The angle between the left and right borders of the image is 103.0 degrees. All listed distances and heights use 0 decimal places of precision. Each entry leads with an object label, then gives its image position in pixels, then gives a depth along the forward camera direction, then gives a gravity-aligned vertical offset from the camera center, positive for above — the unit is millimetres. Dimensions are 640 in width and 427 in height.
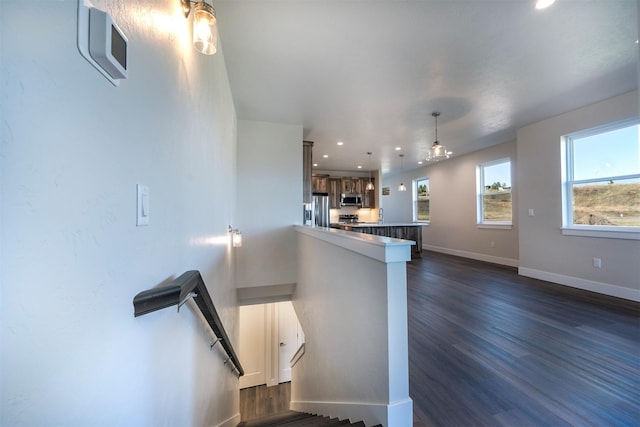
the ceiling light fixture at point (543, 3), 1768 +1492
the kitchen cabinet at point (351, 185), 8367 +1032
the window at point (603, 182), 3303 +475
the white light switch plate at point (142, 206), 738 +35
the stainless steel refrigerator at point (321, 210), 5597 +146
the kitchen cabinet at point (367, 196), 8508 +685
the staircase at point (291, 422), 1764 -1814
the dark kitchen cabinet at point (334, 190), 8219 +854
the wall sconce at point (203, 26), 1086 +830
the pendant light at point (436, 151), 3625 +928
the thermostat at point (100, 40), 491 +368
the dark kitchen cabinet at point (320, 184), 8047 +1040
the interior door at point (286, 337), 5234 -2552
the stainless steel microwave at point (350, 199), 8219 +561
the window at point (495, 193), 5543 +509
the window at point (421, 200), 7984 +529
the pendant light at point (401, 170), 6514 +1529
